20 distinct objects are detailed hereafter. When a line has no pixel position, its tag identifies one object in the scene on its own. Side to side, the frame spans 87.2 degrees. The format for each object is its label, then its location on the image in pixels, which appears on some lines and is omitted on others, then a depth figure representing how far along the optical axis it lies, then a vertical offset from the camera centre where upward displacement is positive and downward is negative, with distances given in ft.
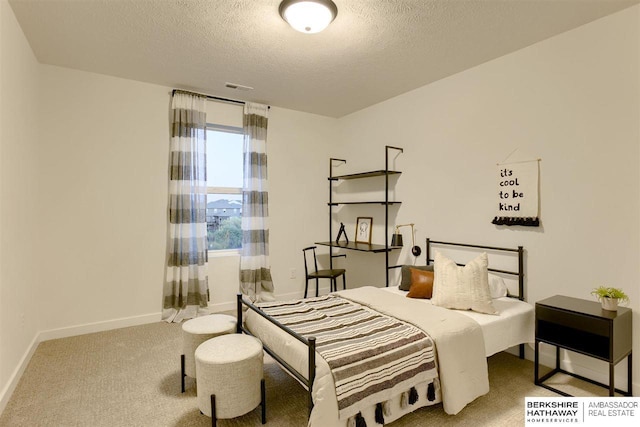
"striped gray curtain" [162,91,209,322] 12.81 -0.01
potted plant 7.42 -1.81
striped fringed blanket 5.82 -2.60
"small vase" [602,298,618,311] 7.43 -1.95
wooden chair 14.23 -2.57
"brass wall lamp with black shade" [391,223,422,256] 12.73 -1.04
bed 5.76 -2.73
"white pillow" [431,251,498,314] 8.67 -1.91
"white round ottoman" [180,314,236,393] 7.80 -2.83
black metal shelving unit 13.08 +0.40
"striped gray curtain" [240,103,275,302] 14.51 +0.23
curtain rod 12.93 +4.74
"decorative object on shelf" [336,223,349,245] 16.24 -0.91
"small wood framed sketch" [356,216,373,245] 15.20 -0.68
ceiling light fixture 7.38 +4.54
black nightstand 7.15 -2.62
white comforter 5.73 -2.83
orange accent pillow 9.96 -2.11
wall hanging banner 9.50 +0.62
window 14.40 +1.14
